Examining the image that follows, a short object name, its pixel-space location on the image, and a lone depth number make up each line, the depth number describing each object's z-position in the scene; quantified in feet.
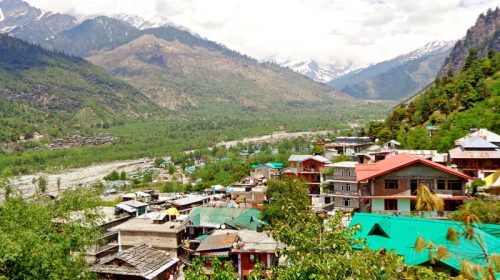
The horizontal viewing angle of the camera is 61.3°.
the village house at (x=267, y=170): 237.90
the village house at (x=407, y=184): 94.17
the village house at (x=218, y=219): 120.47
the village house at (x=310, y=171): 180.87
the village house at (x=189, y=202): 169.48
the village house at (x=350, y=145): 227.63
